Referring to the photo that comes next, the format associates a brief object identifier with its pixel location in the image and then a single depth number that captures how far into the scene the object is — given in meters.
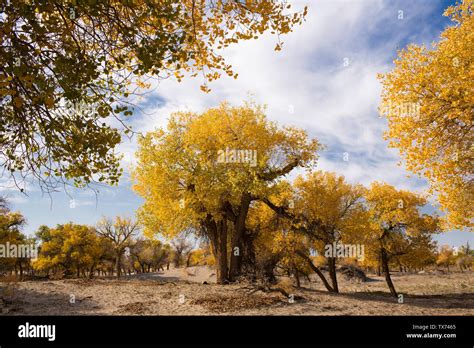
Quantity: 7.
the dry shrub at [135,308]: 11.40
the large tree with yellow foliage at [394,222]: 28.77
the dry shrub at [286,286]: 14.33
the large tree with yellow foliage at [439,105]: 13.37
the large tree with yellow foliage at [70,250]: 48.94
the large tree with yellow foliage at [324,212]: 23.00
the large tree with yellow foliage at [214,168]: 18.61
